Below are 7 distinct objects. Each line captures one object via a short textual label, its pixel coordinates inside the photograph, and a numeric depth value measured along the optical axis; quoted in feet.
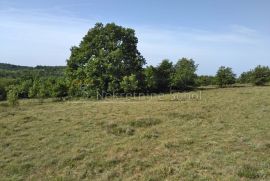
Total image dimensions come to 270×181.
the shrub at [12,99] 65.72
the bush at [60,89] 84.98
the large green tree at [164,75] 93.18
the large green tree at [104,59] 79.08
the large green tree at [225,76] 100.74
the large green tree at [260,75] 101.46
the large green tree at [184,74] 92.50
